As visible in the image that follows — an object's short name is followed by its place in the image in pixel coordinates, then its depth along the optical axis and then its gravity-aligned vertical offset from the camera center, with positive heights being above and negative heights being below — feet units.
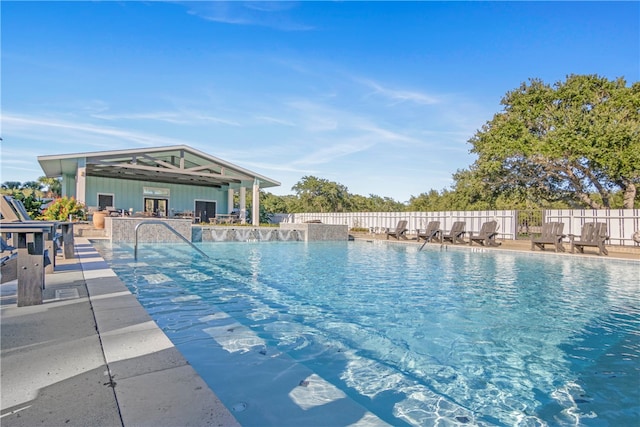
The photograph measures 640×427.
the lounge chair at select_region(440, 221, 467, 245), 48.88 -2.21
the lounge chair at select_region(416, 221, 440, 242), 50.91 -1.89
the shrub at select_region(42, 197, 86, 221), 42.91 +0.20
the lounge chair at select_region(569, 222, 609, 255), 35.96 -1.85
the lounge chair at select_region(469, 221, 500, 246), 45.16 -2.12
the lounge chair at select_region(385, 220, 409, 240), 57.06 -2.59
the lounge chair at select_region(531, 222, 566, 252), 38.78 -1.97
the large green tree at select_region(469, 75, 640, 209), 48.67 +10.88
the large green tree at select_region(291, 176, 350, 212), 115.85 +6.94
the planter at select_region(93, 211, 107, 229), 49.93 -1.12
